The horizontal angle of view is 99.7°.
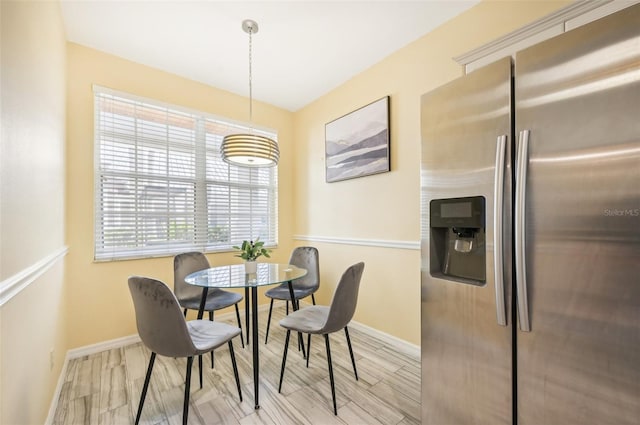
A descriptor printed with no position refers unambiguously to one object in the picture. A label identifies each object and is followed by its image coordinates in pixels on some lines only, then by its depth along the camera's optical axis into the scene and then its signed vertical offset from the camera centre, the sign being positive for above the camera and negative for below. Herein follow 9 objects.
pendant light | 2.11 +0.53
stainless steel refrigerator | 0.91 -0.10
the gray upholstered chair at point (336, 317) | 1.69 -0.67
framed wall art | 2.69 +0.77
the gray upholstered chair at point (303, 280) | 2.63 -0.72
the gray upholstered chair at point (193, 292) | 2.42 -0.75
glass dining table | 1.80 -0.49
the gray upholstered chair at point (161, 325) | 1.41 -0.60
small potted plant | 2.25 -0.35
